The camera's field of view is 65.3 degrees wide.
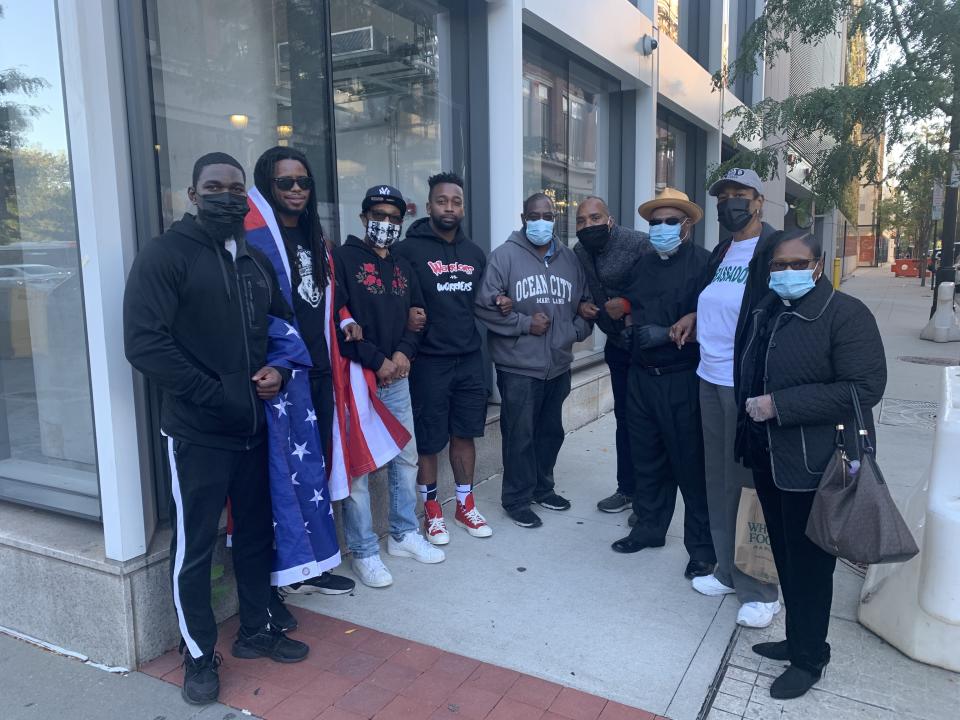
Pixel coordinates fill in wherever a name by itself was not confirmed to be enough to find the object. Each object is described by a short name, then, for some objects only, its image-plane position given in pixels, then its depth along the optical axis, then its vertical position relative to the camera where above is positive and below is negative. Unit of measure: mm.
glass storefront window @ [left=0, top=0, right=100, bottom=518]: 3510 -132
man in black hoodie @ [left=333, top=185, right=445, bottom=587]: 3912 -301
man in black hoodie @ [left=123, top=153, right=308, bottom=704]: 2760 -382
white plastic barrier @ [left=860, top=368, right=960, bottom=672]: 2982 -1405
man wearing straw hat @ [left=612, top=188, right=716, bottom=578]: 4023 -624
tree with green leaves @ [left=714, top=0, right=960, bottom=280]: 7969 +1738
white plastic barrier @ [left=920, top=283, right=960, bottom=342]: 13664 -1360
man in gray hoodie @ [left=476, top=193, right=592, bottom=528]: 4602 -452
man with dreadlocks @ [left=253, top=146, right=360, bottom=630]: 3469 +24
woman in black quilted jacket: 2717 -547
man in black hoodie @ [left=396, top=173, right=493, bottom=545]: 4379 -522
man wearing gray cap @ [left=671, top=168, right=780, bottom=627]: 3531 -495
